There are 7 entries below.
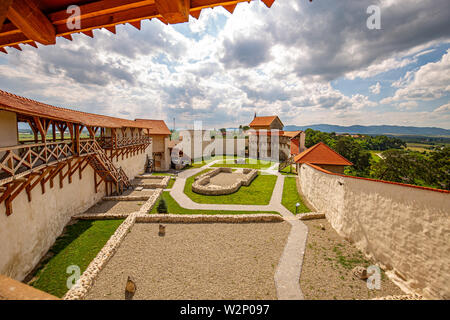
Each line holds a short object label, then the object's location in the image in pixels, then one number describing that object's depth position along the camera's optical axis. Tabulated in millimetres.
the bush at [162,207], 14234
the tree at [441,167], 18469
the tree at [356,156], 35525
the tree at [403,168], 20483
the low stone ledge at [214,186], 18609
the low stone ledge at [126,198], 16203
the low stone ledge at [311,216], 13331
